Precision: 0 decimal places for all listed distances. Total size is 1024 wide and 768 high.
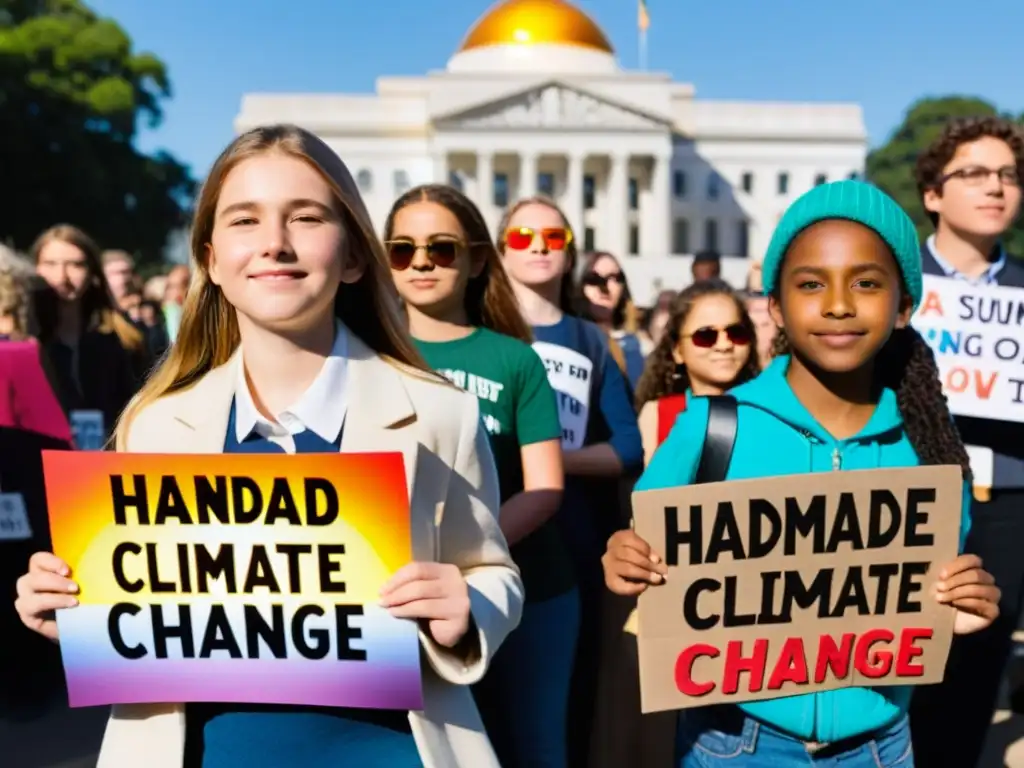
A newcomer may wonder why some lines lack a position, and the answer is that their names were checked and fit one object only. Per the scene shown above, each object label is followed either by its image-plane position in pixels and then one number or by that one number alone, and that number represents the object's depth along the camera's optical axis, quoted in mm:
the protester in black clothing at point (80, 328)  5414
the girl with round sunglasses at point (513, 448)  2748
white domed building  54125
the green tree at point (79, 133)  37438
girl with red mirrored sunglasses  3244
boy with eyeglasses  3186
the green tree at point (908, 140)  69625
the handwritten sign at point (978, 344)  3109
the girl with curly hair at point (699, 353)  3871
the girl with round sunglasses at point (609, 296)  6066
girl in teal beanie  2047
